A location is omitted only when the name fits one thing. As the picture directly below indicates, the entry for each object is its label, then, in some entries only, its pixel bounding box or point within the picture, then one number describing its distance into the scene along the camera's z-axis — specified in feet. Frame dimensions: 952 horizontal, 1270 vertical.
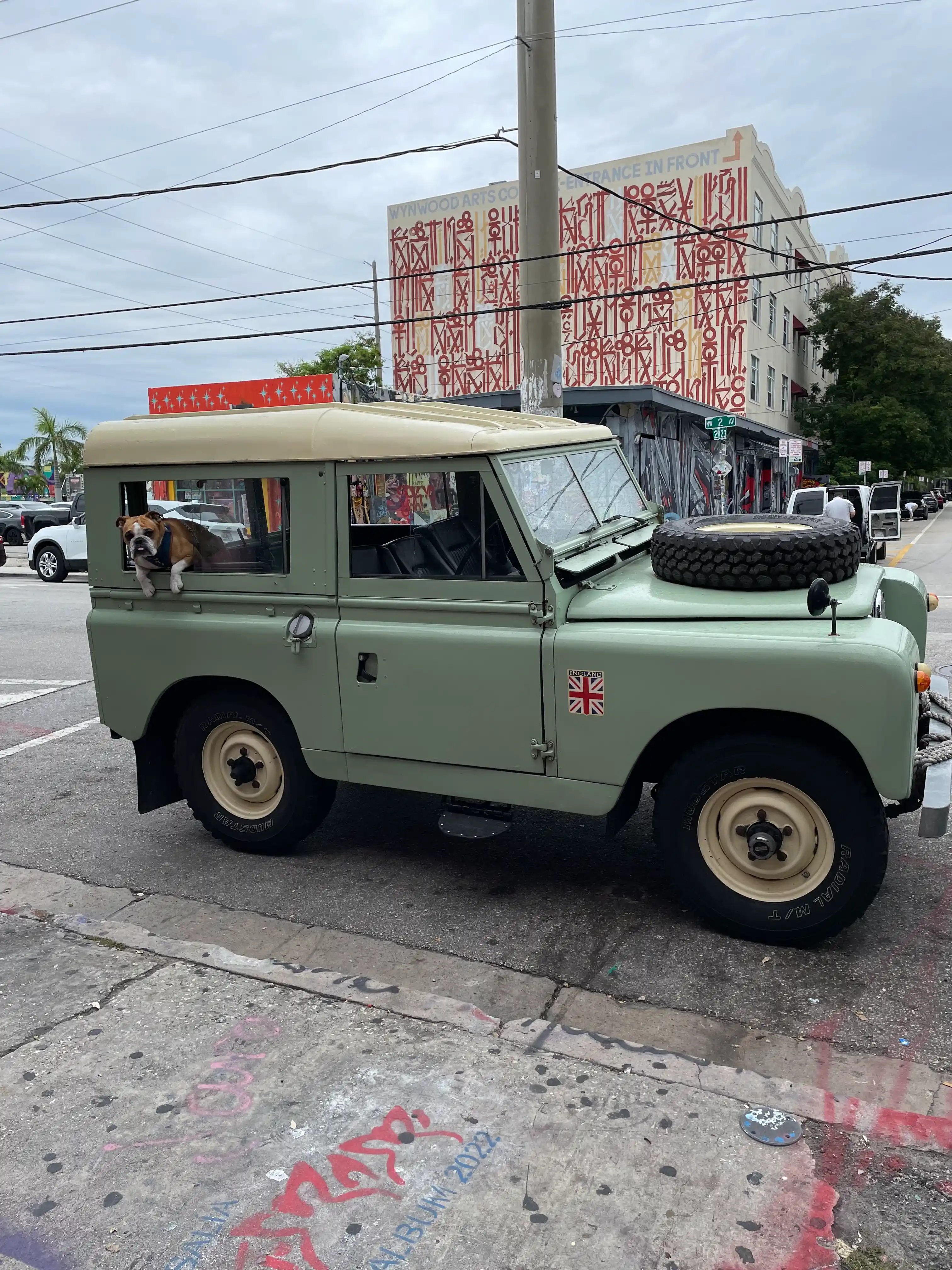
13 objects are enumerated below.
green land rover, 12.36
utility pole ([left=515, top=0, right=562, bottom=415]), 34.83
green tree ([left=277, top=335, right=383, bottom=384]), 149.48
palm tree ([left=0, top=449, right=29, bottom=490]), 174.91
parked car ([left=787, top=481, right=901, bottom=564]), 71.72
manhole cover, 9.45
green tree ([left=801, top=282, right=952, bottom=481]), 150.00
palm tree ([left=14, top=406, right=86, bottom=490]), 163.22
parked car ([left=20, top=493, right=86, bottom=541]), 113.50
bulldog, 16.06
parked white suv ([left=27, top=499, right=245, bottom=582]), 67.72
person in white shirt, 58.80
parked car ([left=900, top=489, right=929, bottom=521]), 175.22
